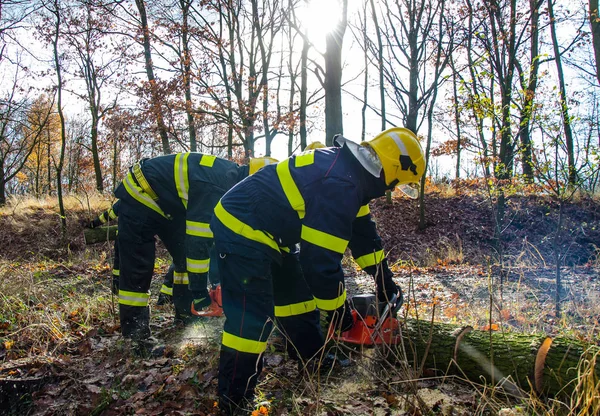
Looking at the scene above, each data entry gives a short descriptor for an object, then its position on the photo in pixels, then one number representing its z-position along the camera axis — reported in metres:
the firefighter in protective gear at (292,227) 2.47
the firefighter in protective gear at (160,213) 3.58
